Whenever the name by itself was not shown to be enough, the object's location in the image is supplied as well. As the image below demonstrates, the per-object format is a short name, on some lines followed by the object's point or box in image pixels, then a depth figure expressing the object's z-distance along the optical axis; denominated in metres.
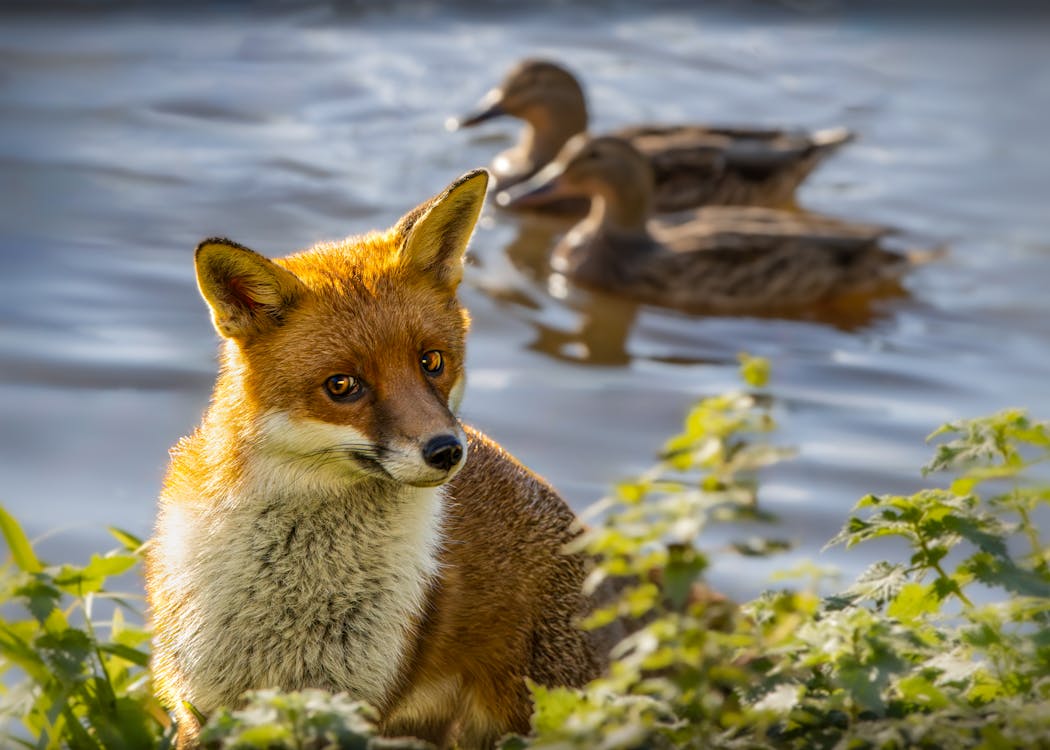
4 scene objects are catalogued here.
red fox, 8.02
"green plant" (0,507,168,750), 7.93
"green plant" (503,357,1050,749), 5.86
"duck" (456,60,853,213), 25.03
